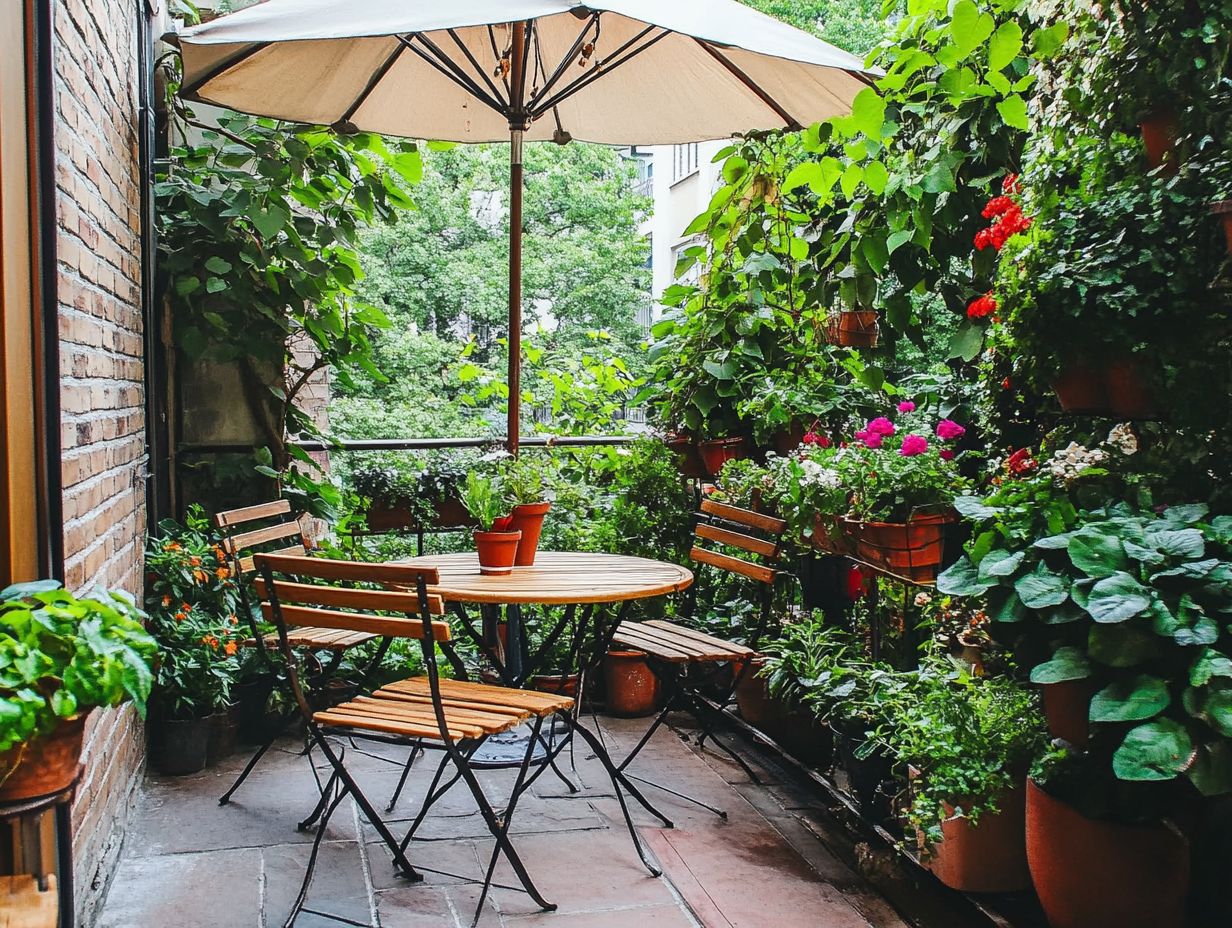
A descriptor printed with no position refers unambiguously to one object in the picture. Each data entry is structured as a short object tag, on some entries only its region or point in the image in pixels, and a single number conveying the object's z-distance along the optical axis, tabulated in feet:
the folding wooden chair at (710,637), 10.70
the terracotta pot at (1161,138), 6.89
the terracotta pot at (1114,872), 6.50
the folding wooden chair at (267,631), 10.61
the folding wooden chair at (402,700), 7.99
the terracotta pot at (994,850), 7.93
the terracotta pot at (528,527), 10.46
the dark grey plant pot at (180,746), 11.27
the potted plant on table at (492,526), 10.16
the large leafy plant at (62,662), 4.15
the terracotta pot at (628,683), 13.56
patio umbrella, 10.91
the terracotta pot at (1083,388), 7.14
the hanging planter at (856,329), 11.74
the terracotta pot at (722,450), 14.32
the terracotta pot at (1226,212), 5.83
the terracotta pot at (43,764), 4.37
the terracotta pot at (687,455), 14.85
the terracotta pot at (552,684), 13.39
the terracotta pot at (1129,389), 6.92
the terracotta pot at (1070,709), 6.35
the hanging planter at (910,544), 8.96
